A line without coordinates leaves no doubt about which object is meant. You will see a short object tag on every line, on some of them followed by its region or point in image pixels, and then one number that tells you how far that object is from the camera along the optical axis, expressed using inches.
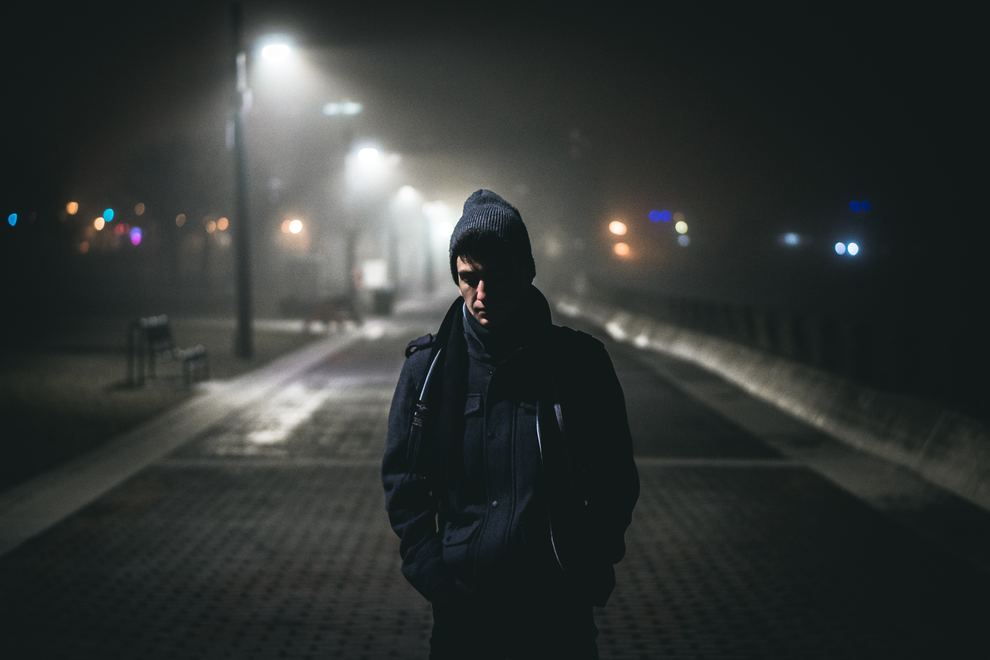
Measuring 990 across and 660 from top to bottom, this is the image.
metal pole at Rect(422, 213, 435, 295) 3164.4
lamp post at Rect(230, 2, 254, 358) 1012.5
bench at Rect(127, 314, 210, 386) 808.3
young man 139.6
